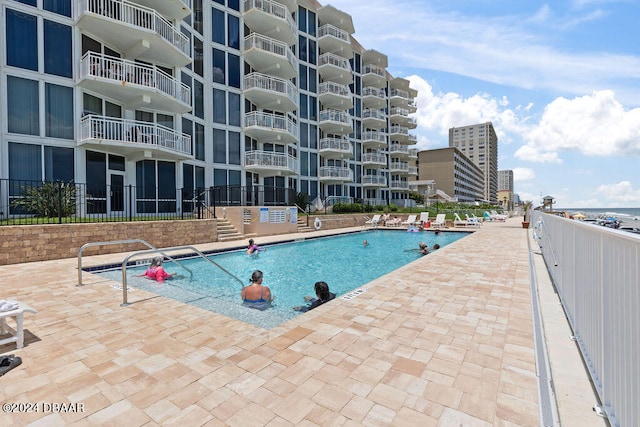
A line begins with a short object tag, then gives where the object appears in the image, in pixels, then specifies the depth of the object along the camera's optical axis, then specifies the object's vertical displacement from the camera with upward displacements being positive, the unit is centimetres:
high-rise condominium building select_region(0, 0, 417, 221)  1132 +563
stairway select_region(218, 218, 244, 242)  1360 -103
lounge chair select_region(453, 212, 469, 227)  2316 -112
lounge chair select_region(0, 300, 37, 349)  308 -106
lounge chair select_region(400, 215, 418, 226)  2185 -84
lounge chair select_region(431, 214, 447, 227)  2188 -99
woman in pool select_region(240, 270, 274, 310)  565 -161
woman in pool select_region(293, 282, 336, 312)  553 -159
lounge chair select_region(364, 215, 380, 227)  2202 -95
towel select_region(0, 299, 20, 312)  314 -100
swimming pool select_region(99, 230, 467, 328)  549 -185
